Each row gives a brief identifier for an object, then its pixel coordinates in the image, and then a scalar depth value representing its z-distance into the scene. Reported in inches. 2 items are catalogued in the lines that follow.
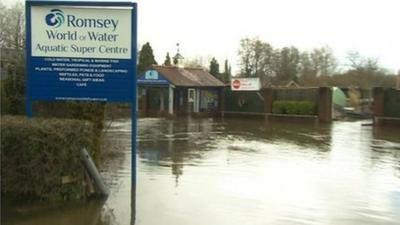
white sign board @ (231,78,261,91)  1453.0
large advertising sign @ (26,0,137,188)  330.6
